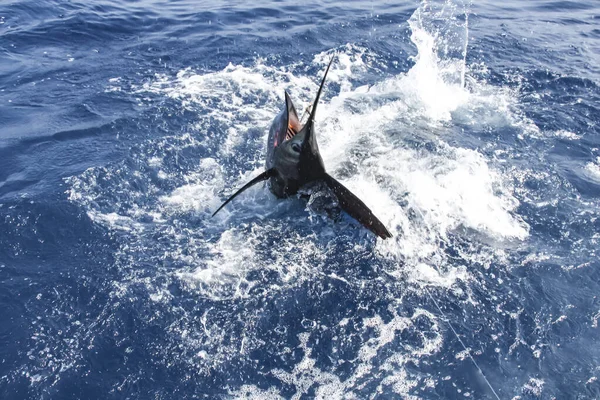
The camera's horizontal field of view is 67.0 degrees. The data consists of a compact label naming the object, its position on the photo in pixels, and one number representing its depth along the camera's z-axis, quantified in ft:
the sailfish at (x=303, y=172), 22.48
